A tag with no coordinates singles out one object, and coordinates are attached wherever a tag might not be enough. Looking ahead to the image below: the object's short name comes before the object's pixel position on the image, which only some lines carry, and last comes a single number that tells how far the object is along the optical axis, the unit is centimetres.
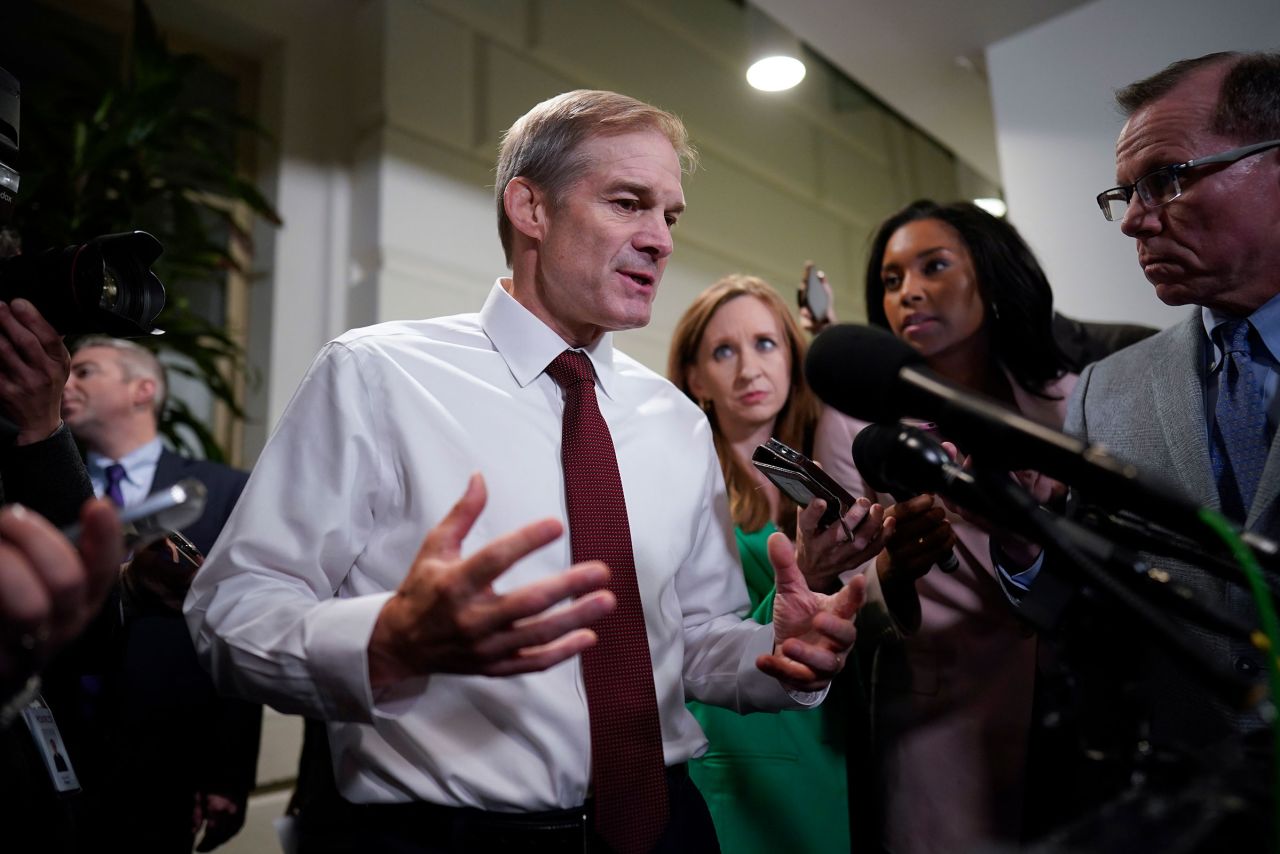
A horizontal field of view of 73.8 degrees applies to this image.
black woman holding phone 144
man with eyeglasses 113
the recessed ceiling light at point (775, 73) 360
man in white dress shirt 81
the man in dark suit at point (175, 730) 191
